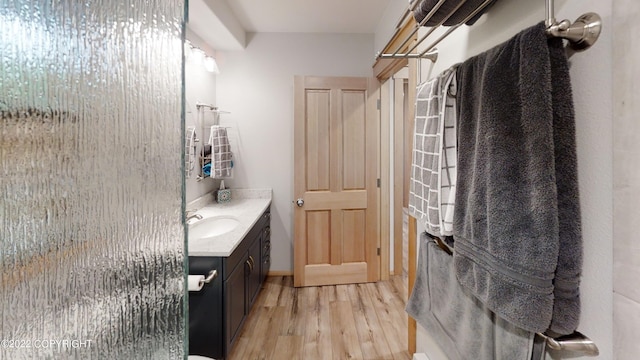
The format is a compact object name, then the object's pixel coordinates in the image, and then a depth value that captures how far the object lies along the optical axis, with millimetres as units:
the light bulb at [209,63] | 2668
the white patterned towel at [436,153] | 963
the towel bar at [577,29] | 591
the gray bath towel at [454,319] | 760
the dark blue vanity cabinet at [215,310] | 1597
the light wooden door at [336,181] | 2797
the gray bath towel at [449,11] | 873
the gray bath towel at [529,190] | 608
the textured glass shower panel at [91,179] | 292
